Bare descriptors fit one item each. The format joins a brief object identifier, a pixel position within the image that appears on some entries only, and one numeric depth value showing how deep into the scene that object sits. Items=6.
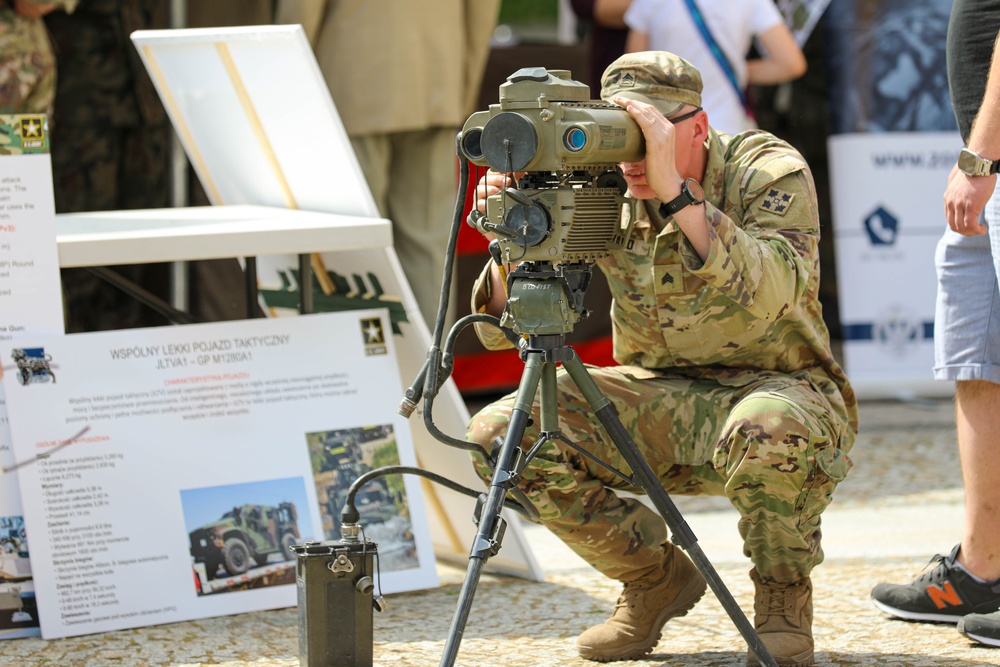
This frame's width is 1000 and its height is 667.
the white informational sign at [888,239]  12.20
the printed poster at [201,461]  6.31
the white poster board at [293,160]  6.87
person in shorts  5.98
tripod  4.82
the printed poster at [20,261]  6.26
